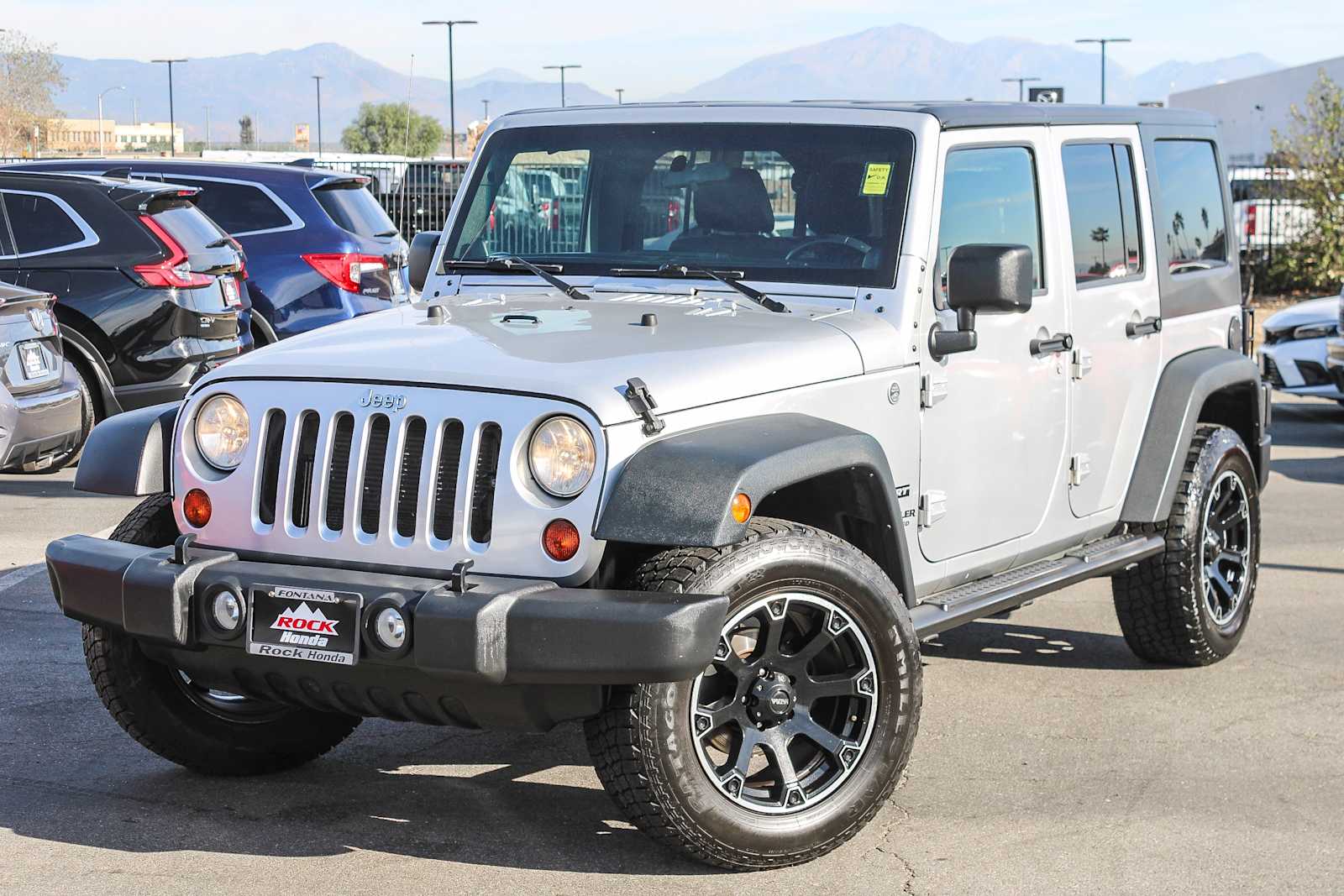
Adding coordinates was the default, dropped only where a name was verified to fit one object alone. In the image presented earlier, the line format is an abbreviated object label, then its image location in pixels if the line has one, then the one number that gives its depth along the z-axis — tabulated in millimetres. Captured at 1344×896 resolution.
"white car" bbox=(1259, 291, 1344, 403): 13852
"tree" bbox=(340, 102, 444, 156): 91312
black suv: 10727
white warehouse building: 71125
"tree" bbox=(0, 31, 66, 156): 54000
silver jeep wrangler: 4113
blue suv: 12789
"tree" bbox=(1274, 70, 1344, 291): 23688
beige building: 115938
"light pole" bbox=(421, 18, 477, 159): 46644
